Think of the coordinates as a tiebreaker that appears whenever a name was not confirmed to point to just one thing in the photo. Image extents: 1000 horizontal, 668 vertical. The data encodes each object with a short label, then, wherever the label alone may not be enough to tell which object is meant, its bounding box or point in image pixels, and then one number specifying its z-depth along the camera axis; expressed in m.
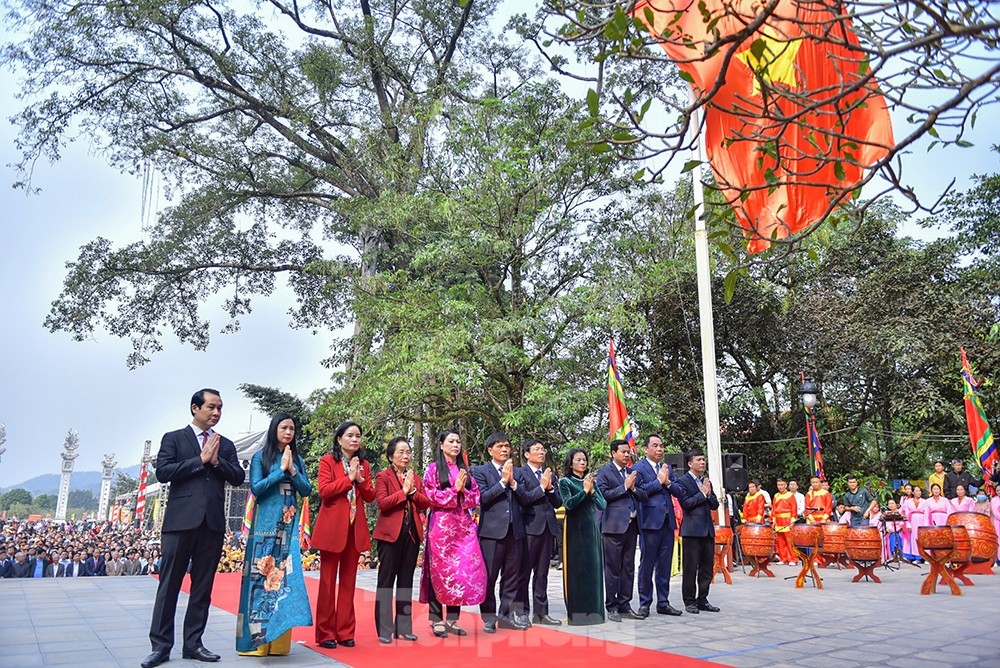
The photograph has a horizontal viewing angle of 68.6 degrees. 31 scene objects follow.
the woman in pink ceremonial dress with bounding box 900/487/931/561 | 10.39
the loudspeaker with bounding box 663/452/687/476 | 8.79
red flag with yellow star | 6.54
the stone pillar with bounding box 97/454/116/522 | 39.34
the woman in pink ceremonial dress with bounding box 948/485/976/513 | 8.66
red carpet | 4.03
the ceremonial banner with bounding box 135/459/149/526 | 19.35
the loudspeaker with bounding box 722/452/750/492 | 9.48
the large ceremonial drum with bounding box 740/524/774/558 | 8.55
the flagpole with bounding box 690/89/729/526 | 9.23
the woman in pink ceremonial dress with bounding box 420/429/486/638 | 4.81
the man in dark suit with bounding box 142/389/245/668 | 3.97
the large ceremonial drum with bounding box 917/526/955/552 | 6.89
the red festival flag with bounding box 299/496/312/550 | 7.88
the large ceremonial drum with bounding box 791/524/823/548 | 7.81
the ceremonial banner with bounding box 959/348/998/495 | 10.90
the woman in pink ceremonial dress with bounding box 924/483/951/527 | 9.82
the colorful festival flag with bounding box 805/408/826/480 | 12.09
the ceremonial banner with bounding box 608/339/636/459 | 9.81
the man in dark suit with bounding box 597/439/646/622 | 5.71
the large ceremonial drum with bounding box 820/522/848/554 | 7.93
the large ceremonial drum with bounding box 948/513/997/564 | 6.92
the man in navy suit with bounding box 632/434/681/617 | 5.91
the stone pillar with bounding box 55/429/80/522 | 33.97
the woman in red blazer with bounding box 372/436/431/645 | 4.73
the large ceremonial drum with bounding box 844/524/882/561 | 7.76
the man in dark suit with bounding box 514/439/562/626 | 5.35
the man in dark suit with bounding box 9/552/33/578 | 11.82
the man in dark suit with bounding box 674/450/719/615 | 5.99
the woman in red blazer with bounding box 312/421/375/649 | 4.50
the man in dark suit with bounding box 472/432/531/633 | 5.18
